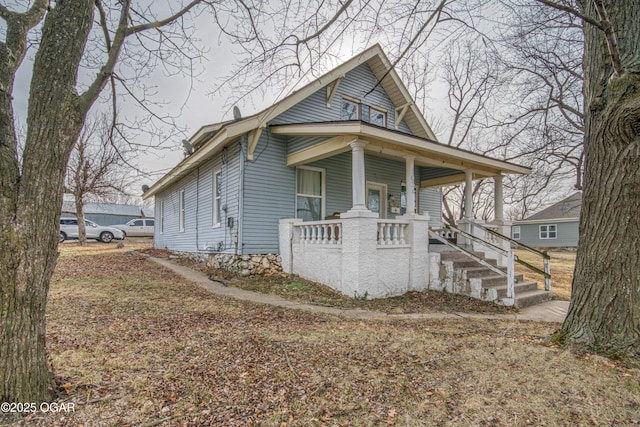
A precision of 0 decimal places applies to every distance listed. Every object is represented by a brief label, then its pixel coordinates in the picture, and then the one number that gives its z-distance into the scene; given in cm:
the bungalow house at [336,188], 718
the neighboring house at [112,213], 3544
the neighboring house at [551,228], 2680
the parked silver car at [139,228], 2697
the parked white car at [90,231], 2108
